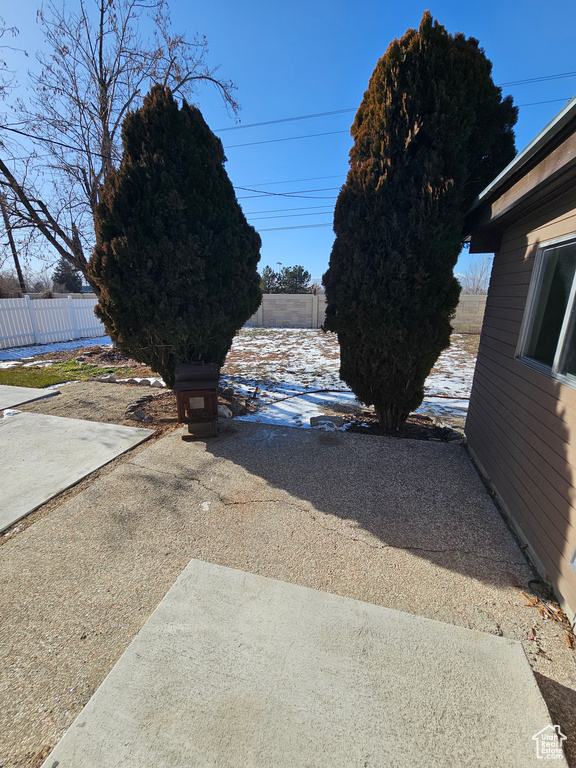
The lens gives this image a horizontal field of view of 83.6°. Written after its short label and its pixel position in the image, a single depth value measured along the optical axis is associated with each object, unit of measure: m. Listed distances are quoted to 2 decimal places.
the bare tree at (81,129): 7.06
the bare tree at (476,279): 30.85
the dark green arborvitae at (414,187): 3.06
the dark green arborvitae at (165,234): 3.55
